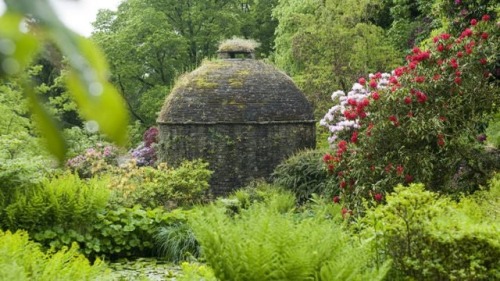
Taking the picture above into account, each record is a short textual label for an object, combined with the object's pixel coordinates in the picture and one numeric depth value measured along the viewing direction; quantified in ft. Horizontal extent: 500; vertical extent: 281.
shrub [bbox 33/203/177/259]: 32.53
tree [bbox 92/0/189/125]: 87.15
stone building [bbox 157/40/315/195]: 56.54
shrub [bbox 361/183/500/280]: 13.89
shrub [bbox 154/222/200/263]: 32.99
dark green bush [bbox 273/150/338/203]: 43.50
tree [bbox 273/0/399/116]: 65.72
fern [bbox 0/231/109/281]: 13.71
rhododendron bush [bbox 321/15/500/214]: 27.84
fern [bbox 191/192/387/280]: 13.07
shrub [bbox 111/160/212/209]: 43.57
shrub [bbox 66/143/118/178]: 58.65
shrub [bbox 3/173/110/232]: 31.12
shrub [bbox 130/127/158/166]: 73.51
